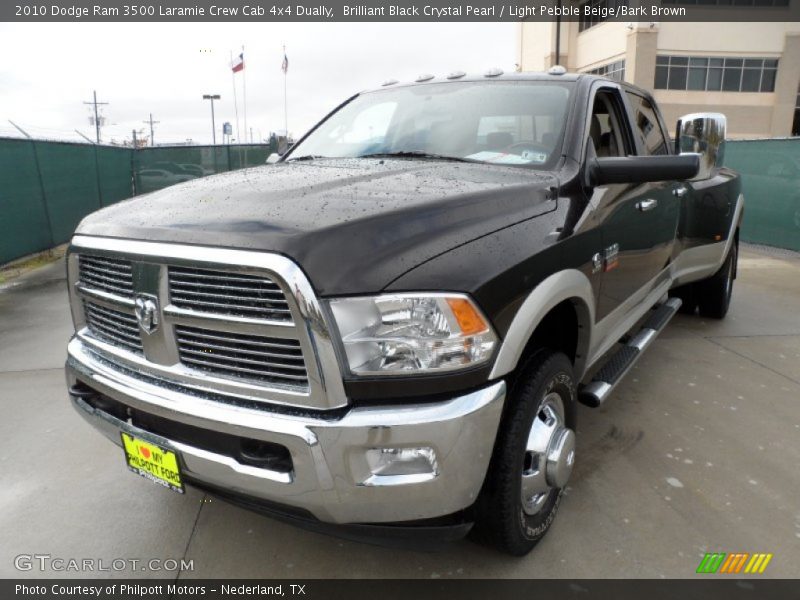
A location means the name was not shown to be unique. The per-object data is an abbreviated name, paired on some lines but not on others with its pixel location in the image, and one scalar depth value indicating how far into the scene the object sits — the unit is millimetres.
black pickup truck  1784
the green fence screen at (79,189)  8875
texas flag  30844
